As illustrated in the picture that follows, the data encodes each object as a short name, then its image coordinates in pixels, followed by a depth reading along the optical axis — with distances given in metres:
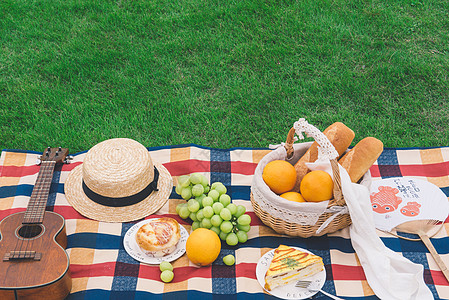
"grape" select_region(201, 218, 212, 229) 2.23
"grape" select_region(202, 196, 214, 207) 2.25
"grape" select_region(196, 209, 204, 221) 2.25
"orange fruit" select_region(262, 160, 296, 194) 2.17
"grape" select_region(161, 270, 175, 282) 2.10
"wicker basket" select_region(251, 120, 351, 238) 2.08
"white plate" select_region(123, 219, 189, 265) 2.19
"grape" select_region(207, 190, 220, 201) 2.28
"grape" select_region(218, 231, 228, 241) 2.26
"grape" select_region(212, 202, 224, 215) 2.21
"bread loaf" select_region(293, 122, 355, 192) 2.32
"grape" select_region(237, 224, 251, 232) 2.28
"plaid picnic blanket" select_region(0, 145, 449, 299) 2.10
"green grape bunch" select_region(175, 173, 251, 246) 2.22
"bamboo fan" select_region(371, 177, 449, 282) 2.36
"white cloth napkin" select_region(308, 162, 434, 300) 2.03
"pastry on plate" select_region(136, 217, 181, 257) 2.14
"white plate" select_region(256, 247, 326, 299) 2.03
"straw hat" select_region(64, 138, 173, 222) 2.27
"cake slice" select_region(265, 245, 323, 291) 2.01
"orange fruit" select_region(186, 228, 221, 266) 2.08
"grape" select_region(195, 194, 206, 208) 2.33
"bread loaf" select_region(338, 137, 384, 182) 2.21
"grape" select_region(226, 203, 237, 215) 2.23
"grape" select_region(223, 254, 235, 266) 2.17
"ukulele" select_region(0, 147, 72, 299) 1.86
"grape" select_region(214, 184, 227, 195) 2.35
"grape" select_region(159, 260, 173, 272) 2.12
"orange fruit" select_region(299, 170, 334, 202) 2.08
